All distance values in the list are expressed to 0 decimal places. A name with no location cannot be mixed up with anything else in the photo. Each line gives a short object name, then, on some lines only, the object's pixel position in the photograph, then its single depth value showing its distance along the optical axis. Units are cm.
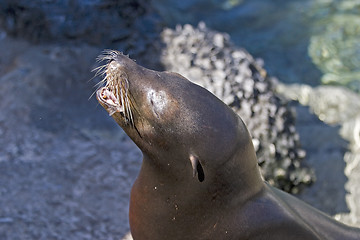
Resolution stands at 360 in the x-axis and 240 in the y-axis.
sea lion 563
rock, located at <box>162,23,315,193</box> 945
